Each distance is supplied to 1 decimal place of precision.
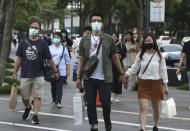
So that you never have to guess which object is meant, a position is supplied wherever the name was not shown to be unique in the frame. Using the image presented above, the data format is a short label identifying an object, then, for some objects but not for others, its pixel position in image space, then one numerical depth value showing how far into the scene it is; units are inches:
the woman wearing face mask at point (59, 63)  481.1
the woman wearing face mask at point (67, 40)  679.1
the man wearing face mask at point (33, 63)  391.5
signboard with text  891.7
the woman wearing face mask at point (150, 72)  347.9
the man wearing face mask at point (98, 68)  329.1
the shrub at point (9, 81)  715.3
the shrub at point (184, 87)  686.1
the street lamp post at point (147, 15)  770.2
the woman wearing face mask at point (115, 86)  530.0
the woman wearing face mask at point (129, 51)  647.5
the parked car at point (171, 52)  1093.4
